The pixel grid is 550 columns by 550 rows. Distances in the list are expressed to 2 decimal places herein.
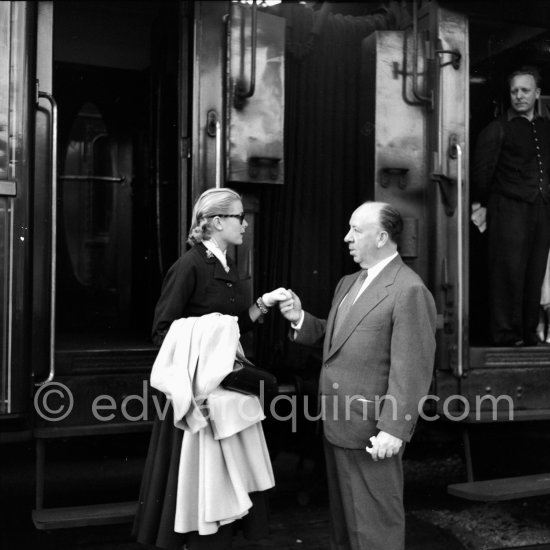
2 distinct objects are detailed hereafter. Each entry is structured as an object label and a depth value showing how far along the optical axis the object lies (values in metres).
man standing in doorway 3.59
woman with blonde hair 2.41
